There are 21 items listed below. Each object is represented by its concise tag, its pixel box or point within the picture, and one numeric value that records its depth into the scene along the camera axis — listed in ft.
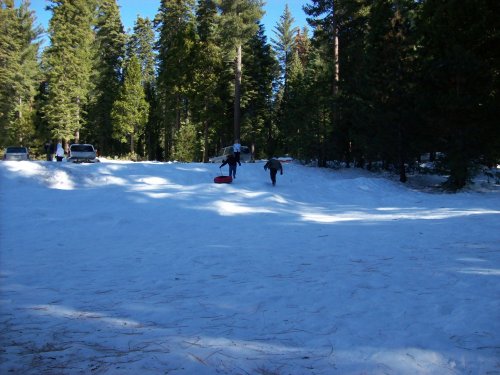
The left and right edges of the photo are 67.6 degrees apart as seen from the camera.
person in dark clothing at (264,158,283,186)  64.03
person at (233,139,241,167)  76.83
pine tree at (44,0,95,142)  131.85
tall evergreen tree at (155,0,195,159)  131.03
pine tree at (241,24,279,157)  131.03
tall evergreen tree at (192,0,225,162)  124.47
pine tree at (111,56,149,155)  149.07
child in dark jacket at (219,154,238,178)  66.69
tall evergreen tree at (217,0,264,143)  102.94
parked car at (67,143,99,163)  84.38
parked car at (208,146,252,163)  107.49
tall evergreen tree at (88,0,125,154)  167.43
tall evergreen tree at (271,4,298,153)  204.95
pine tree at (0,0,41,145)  147.23
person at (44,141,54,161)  96.89
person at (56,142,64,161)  81.15
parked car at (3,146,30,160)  95.40
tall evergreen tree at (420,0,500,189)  57.67
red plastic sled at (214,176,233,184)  63.61
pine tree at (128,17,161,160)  182.39
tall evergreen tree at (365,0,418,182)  71.87
